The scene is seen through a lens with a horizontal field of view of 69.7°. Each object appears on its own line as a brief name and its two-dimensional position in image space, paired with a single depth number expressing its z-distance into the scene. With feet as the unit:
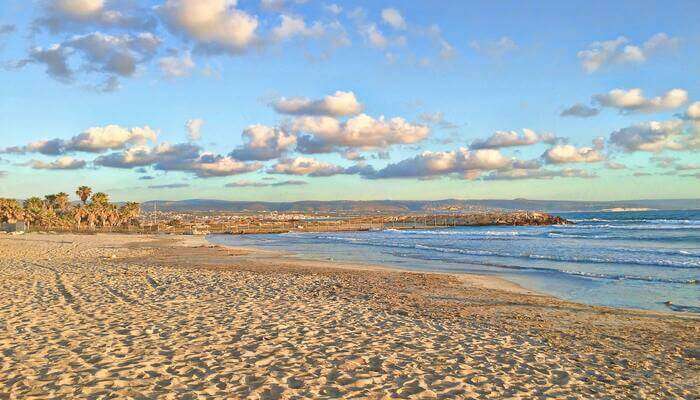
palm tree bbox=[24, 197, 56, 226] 264.19
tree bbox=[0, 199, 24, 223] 246.06
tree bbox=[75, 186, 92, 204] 274.77
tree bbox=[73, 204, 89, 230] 264.72
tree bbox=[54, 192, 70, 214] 287.69
